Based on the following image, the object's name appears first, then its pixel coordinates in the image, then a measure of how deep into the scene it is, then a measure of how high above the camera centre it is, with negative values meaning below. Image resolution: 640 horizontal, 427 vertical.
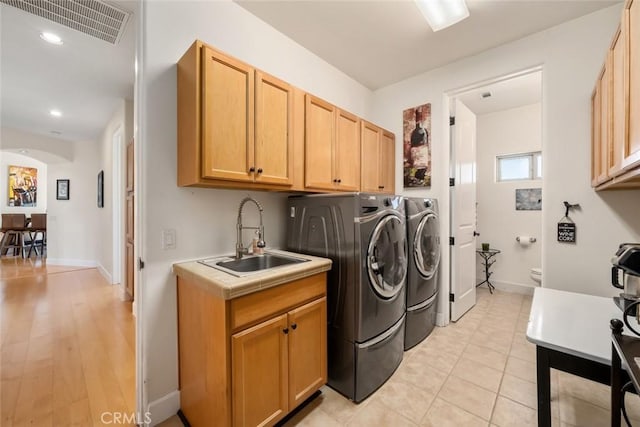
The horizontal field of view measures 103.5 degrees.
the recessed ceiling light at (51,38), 2.15 +1.51
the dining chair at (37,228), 6.37 -0.42
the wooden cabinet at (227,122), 1.43 +0.56
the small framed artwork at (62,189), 5.45 +0.48
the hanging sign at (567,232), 2.06 -0.17
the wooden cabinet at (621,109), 1.04 +0.52
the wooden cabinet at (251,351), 1.22 -0.77
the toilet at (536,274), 3.35 -0.84
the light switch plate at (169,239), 1.60 -0.18
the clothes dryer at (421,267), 2.36 -0.55
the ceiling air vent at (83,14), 1.76 +1.48
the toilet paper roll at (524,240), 3.77 -0.43
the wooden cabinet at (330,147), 2.06 +0.58
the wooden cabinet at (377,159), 2.67 +0.59
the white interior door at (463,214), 2.84 -0.03
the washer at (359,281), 1.72 -0.50
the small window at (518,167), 3.82 +0.71
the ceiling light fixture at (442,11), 1.85 +1.53
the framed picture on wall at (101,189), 4.74 +0.42
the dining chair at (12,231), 6.25 -0.49
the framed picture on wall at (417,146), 2.90 +0.78
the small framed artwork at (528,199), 3.74 +0.19
